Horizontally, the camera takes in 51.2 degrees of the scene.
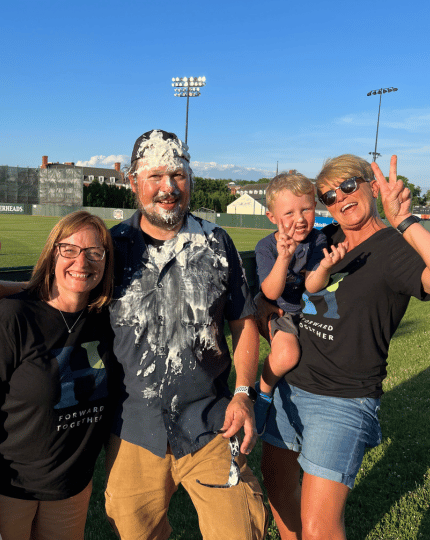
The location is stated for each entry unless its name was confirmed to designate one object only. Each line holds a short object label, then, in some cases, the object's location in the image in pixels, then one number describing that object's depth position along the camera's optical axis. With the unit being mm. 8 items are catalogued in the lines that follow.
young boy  2613
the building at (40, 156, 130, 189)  111938
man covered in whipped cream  2270
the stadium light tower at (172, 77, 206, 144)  44803
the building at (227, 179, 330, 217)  90000
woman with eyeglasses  2100
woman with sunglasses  2293
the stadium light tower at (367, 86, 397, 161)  50812
